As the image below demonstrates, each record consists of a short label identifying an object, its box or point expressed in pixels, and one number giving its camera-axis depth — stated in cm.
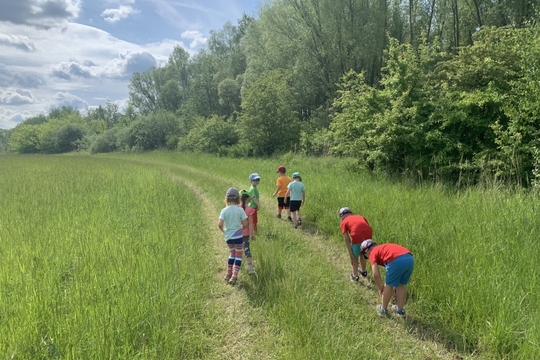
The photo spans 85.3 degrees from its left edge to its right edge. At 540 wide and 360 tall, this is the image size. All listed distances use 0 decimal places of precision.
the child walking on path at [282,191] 859
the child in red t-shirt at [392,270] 387
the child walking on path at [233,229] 503
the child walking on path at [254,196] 672
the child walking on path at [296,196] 805
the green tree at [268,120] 2516
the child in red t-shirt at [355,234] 487
